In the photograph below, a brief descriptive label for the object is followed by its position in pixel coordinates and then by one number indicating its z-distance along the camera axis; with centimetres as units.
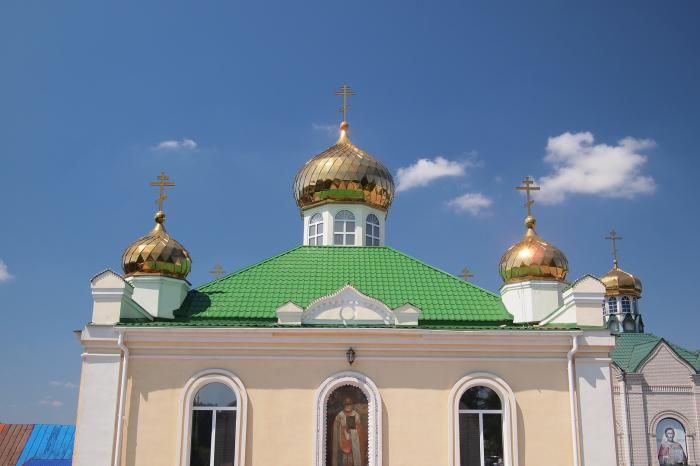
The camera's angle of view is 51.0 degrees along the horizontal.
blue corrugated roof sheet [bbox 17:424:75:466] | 2534
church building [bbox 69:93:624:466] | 1288
